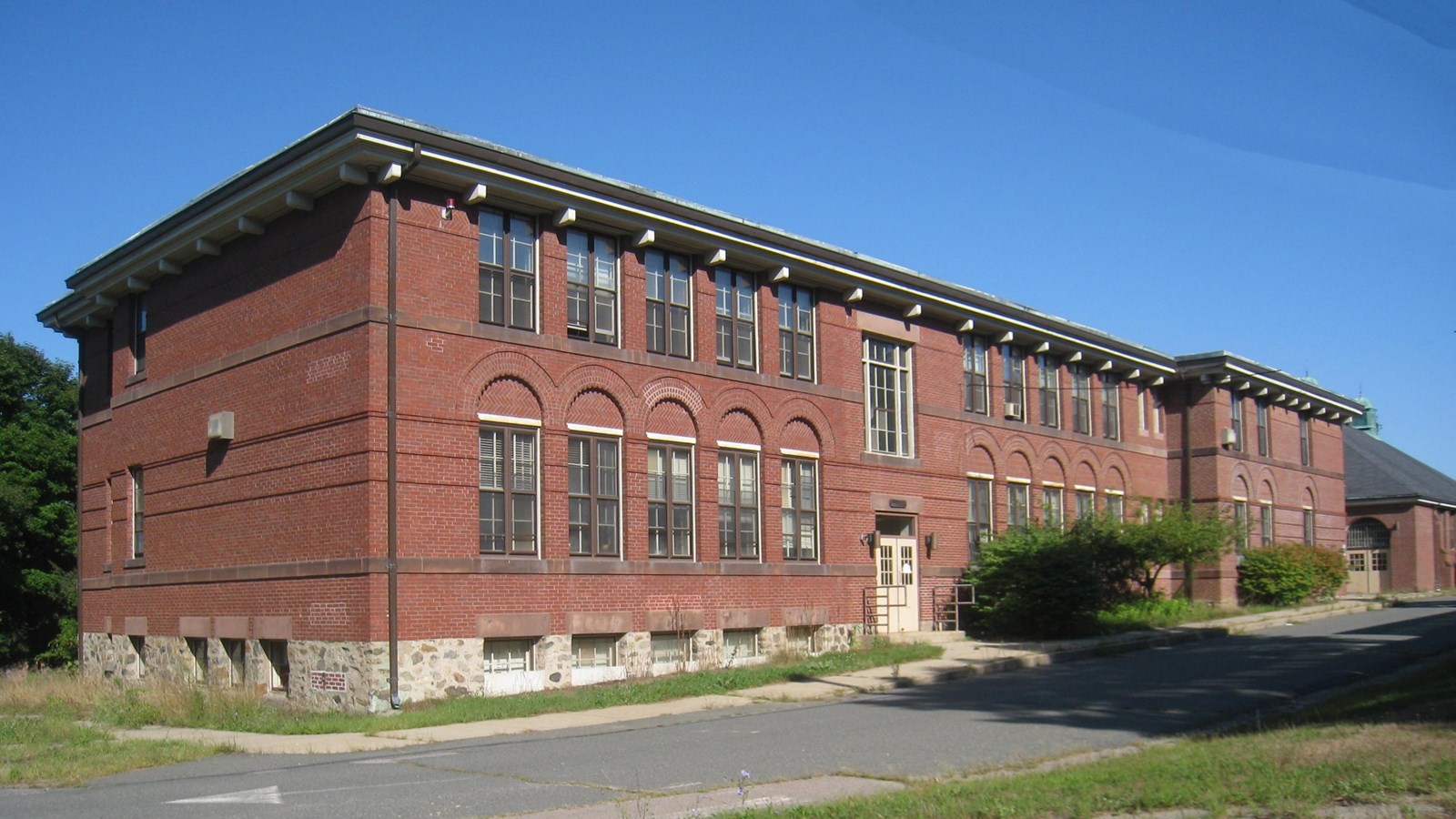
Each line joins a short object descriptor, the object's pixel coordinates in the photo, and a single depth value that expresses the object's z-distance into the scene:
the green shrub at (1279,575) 39.62
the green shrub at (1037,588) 27.59
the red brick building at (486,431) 19.47
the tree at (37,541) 34.78
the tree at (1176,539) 30.70
